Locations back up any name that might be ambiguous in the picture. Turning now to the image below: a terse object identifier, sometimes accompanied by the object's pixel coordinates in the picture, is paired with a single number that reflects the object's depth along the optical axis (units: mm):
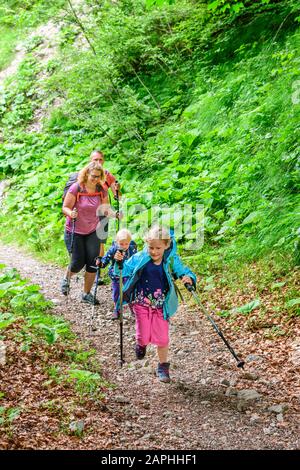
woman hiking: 8672
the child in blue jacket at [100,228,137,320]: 7446
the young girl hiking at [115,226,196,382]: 6254
